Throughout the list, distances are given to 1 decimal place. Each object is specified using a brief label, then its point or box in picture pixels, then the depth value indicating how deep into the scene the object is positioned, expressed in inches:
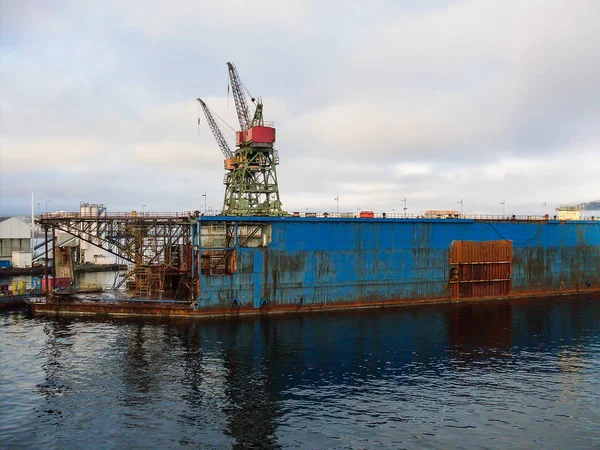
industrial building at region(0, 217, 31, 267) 5206.7
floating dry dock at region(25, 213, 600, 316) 2556.6
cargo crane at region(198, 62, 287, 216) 3422.7
